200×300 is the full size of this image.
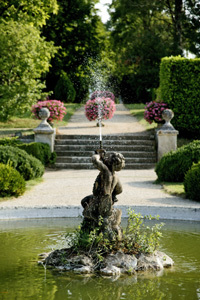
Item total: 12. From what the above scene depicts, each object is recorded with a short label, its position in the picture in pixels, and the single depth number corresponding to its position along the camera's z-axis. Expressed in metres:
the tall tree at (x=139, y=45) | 31.77
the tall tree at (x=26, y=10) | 21.50
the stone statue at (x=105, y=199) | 5.94
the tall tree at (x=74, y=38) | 33.09
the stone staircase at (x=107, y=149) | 16.31
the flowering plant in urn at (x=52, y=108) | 19.28
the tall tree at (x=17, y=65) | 18.44
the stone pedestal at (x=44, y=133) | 16.64
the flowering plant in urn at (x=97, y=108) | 20.52
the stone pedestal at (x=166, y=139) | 16.50
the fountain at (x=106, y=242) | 5.79
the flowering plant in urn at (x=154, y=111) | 18.69
